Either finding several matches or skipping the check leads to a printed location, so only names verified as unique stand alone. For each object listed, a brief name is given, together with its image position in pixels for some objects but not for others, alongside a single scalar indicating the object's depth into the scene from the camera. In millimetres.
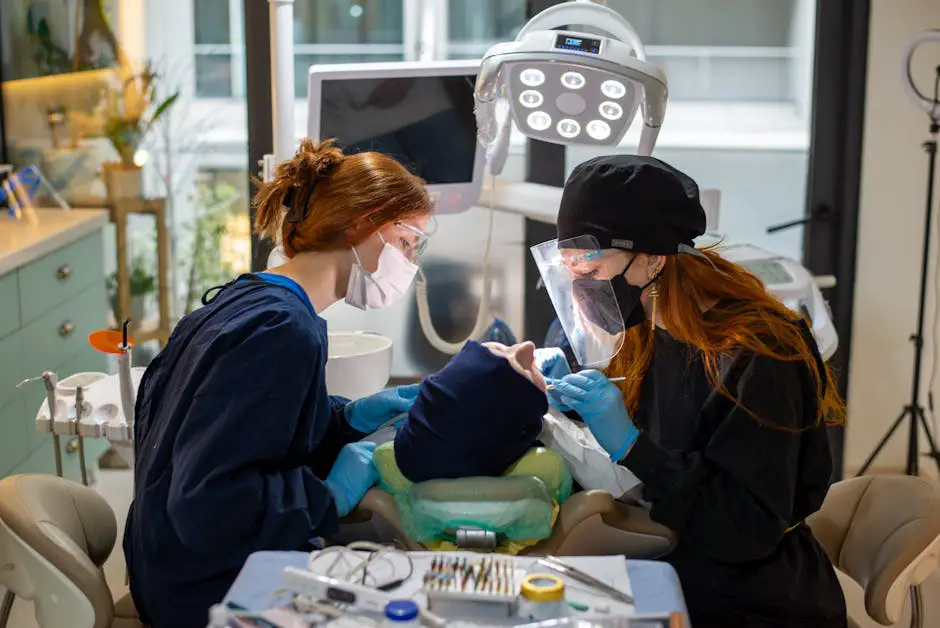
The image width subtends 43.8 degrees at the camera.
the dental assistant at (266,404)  1666
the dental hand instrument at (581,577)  1426
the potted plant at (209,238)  3781
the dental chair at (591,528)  1734
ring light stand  3162
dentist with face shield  1764
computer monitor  2613
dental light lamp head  2045
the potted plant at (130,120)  3719
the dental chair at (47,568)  1701
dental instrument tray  1380
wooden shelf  3766
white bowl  2430
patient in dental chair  1732
